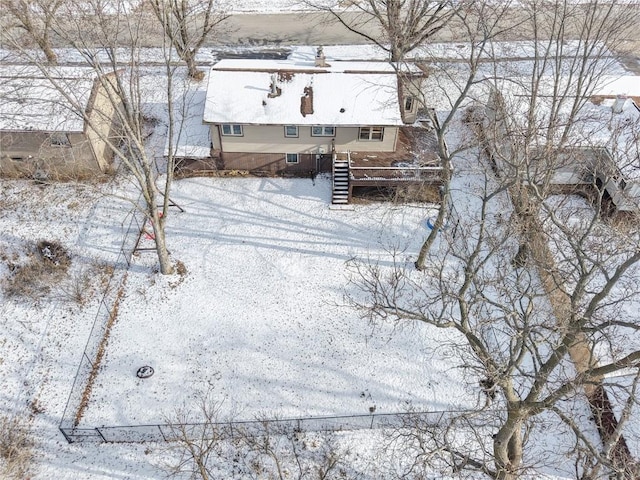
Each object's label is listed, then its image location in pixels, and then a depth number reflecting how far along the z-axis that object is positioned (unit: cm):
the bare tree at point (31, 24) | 2783
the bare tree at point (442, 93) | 2206
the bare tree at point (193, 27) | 2785
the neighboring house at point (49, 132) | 2506
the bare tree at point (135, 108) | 1750
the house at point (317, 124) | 2538
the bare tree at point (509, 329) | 1248
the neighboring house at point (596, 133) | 2319
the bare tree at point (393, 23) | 2898
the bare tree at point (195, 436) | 1717
